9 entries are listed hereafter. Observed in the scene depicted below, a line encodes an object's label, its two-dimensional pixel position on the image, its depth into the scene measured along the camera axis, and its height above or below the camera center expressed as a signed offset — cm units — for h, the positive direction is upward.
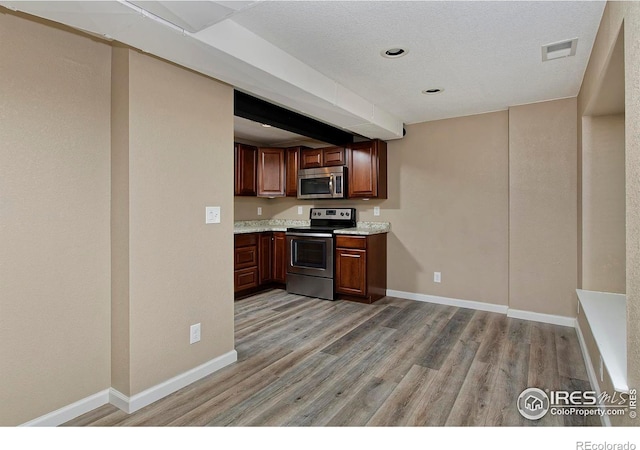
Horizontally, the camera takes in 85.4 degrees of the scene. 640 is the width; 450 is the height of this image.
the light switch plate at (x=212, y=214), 251 +8
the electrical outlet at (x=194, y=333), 241 -76
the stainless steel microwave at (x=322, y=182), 480 +61
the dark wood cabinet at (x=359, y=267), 431 -54
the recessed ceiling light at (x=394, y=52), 247 +126
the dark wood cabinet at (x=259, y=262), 463 -51
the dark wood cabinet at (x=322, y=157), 484 +98
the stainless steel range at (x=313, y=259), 452 -45
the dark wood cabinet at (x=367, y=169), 458 +75
